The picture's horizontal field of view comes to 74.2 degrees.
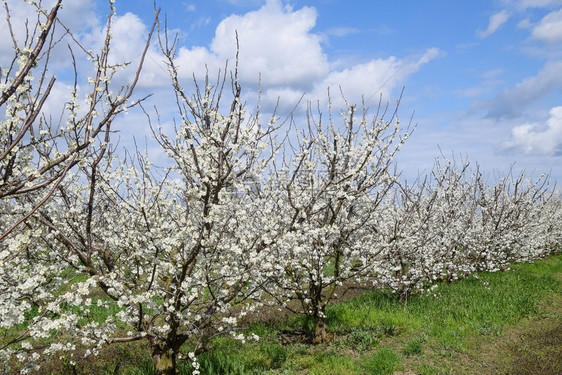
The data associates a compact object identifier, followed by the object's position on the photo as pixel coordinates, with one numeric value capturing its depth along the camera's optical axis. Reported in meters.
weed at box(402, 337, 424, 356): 7.83
